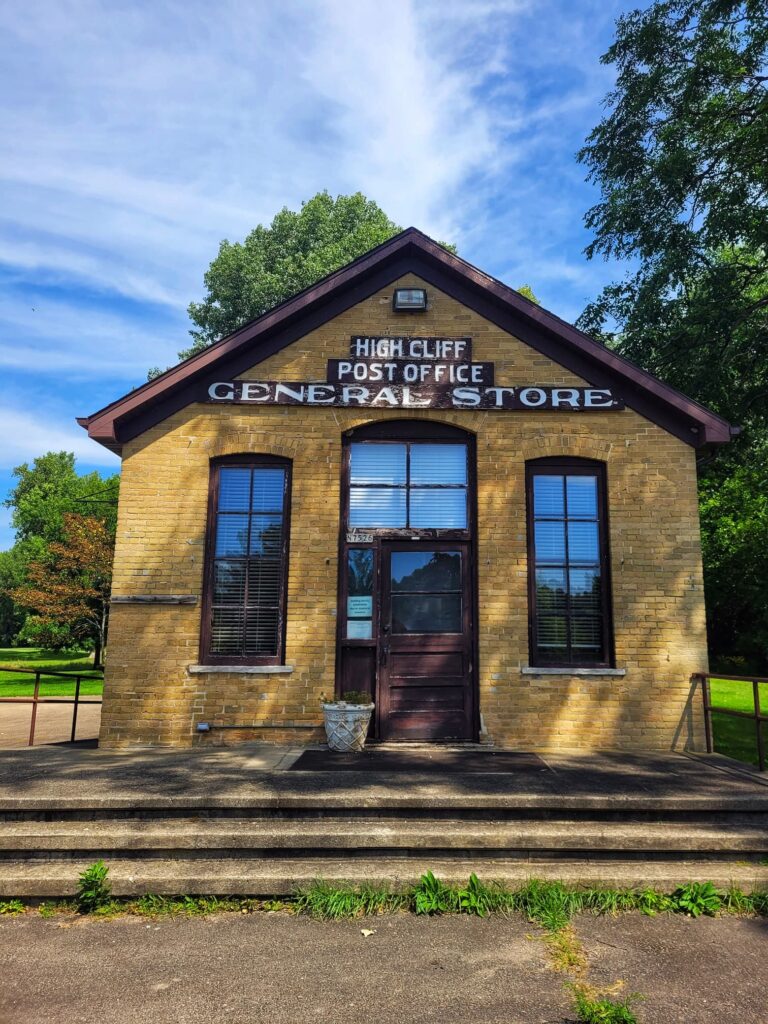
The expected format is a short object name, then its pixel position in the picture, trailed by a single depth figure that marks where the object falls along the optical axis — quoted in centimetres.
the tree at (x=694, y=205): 1264
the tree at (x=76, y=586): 2836
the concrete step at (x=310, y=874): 453
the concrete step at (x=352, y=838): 483
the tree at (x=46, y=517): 3177
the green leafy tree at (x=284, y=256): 2895
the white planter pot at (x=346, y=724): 712
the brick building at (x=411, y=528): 764
